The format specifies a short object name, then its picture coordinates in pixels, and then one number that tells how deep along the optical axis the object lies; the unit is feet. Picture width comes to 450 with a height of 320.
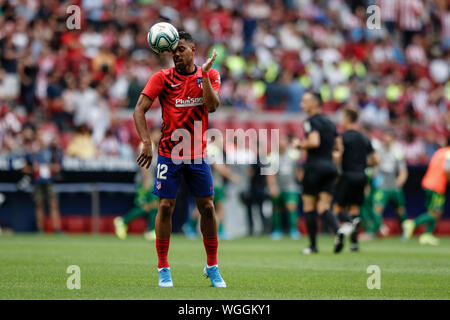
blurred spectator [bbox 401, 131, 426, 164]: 78.89
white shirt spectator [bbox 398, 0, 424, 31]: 104.32
